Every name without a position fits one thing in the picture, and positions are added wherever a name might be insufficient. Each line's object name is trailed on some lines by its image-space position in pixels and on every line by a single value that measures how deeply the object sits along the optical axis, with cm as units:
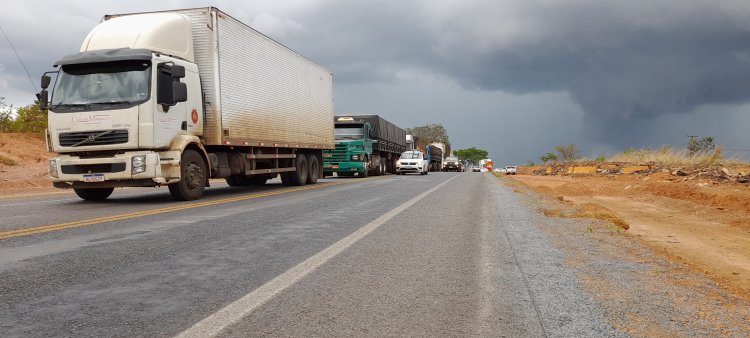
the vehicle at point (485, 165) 7162
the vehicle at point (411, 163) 3591
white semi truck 981
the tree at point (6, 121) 2662
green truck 2625
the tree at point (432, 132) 12331
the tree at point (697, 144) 2634
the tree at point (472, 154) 15850
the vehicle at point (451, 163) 6184
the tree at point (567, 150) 5718
